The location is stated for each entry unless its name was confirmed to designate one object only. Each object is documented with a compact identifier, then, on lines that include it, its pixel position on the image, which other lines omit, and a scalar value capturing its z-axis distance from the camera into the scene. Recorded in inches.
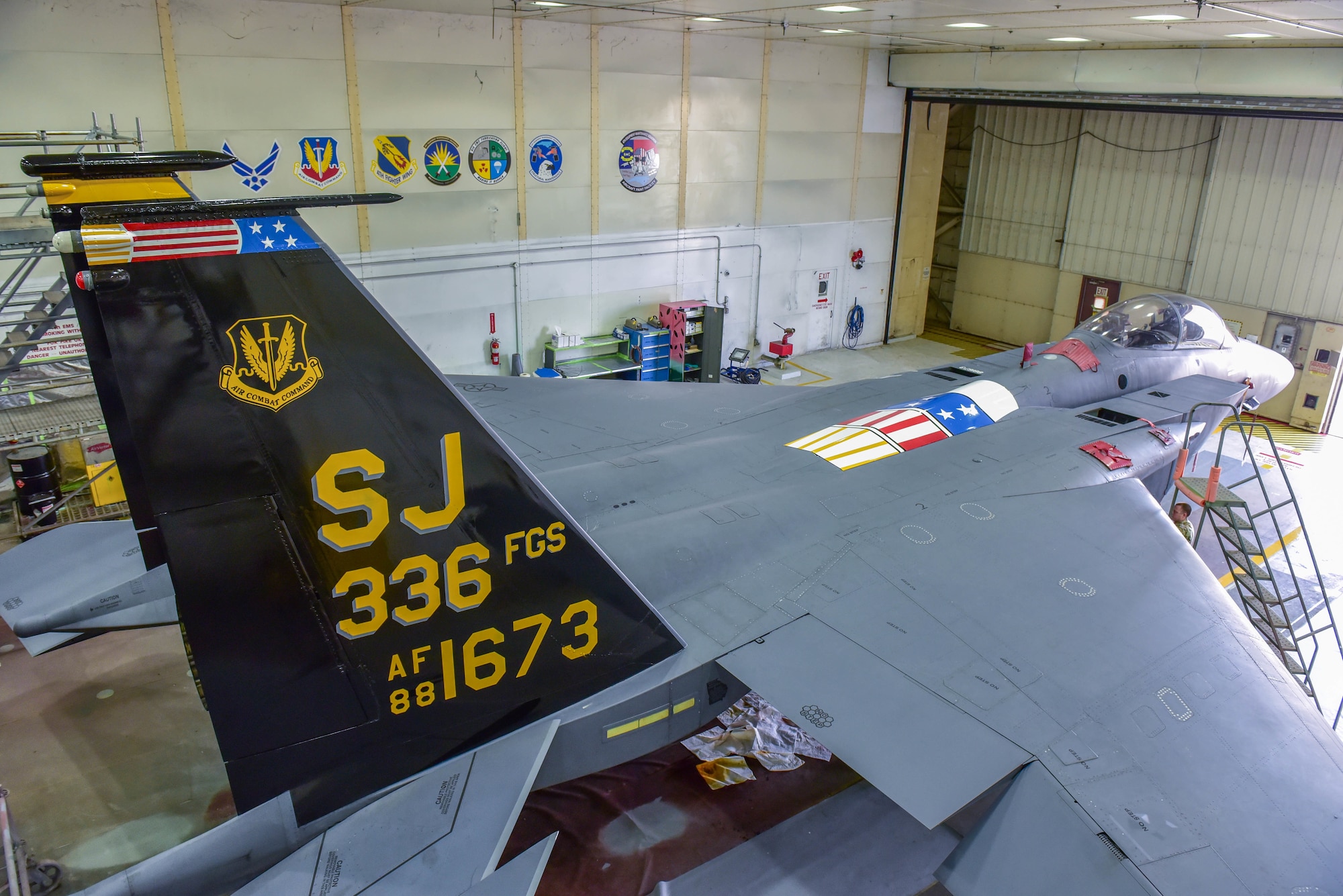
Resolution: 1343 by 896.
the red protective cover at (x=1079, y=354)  400.2
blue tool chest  617.0
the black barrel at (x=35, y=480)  385.1
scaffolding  313.7
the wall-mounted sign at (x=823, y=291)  748.5
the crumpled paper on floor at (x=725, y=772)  275.6
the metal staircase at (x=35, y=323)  304.9
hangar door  596.4
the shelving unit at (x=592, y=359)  591.5
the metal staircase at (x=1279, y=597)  304.2
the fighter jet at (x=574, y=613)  126.7
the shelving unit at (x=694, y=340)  621.6
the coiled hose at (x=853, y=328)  786.8
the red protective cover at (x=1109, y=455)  329.1
